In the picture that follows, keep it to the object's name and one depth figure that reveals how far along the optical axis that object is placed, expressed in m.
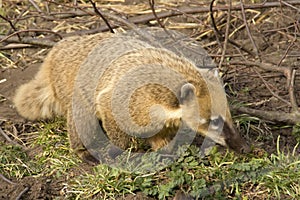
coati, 7.42
